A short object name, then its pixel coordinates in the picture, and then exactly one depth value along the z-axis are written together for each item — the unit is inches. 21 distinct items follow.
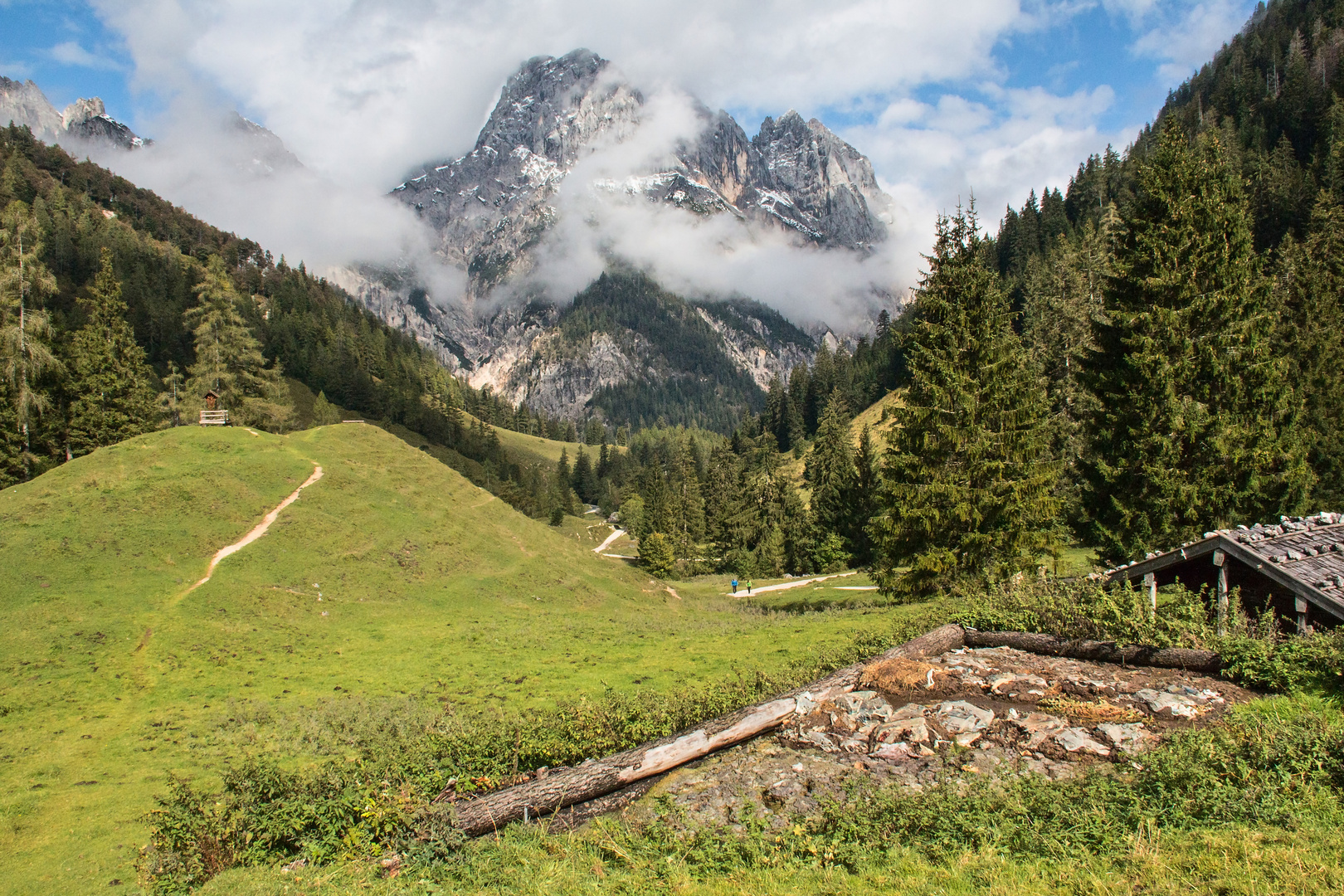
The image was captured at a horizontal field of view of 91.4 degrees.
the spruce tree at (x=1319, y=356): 1456.7
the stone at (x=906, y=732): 442.9
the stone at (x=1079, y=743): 396.8
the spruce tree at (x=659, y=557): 3095.5
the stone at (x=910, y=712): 474.0
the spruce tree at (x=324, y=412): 4667.8
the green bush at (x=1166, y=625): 439.5
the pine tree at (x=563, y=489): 5358.3
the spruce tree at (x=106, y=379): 2071.9
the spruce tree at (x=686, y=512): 3540.8
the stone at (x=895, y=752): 424.8
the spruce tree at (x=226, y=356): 2356.1
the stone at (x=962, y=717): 447.5
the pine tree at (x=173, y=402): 2389.8
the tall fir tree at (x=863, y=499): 2605.8
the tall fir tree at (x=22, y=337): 1845.5
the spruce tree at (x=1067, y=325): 1926.7
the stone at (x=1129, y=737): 391.2
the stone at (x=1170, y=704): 429.1
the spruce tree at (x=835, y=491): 2768.2
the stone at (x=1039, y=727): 420.5
